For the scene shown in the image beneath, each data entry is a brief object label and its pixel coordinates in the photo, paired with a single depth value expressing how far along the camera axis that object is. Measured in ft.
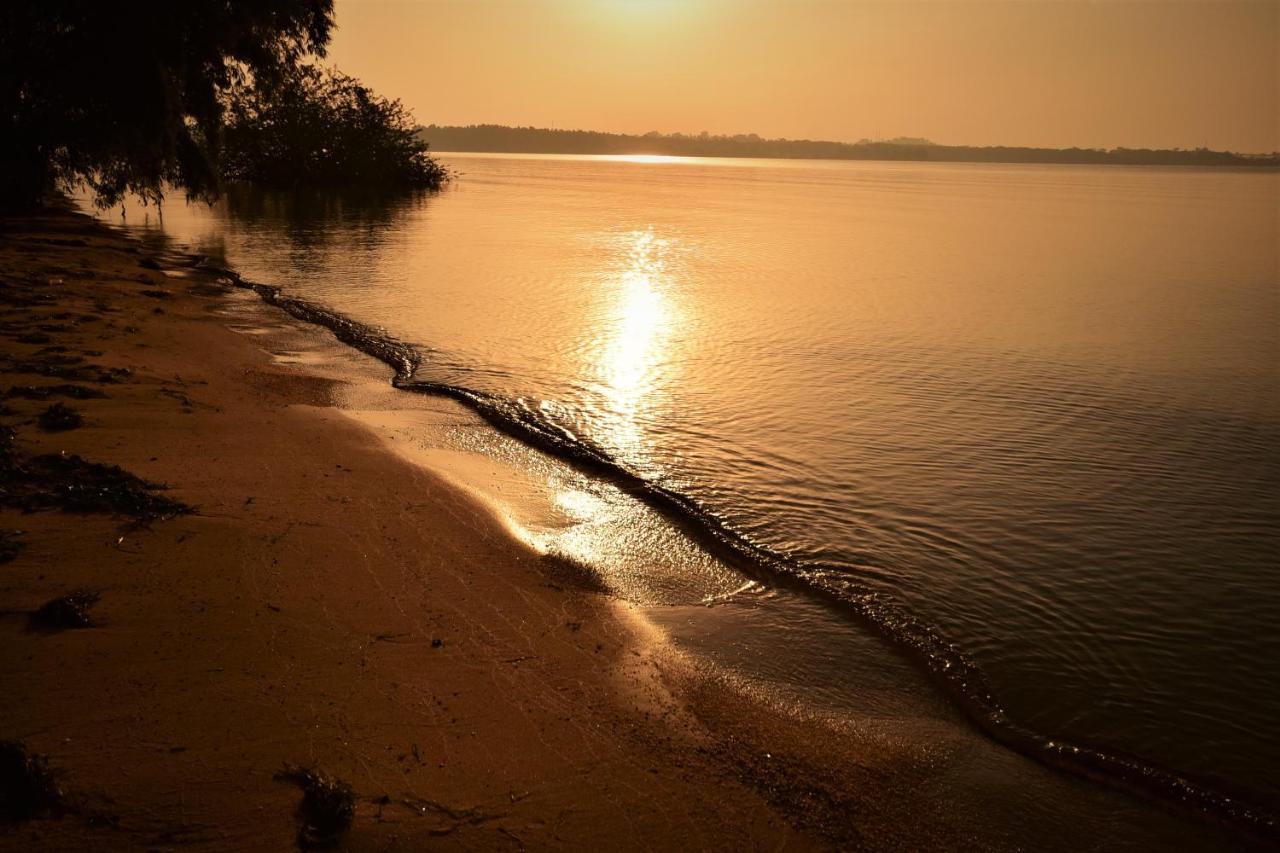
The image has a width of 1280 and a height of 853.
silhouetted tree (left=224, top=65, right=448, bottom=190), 176.86
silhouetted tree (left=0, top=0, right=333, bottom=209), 45.03
